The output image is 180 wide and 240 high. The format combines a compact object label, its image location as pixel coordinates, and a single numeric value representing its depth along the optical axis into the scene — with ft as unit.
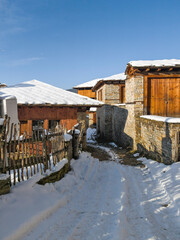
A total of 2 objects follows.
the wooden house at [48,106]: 32.37
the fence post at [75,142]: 23.16
